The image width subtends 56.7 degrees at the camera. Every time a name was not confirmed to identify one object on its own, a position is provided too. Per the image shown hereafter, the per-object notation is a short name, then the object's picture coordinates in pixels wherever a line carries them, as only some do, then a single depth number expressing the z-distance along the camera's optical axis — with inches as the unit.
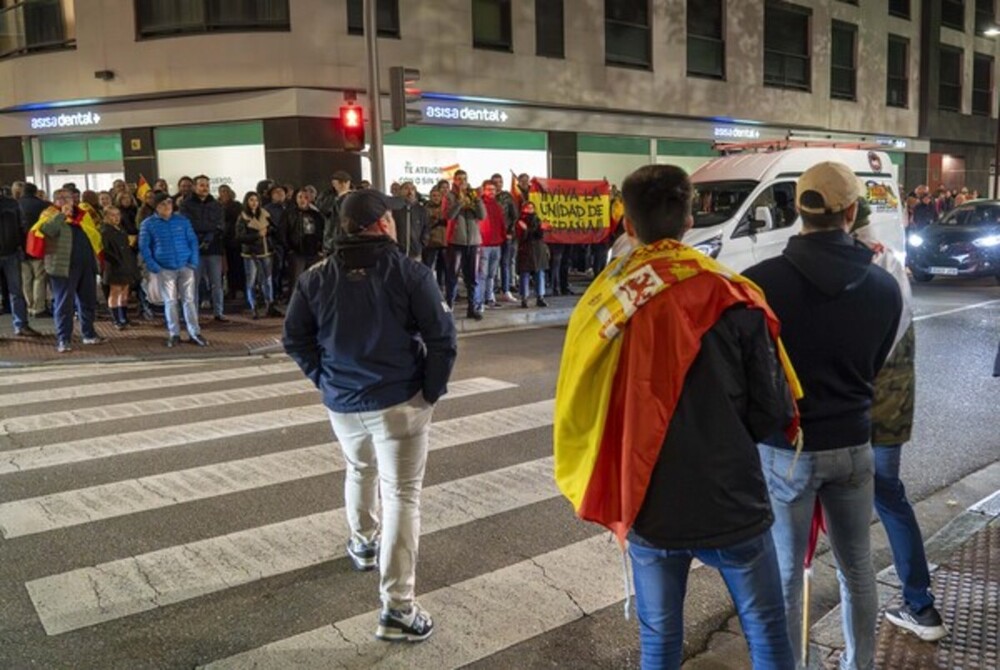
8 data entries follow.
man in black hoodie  118.0
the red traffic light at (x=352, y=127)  561.0
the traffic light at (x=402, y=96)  565.6
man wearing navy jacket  157.2
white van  488.7
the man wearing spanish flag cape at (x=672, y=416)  99.7
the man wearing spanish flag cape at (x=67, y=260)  464.8
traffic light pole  545.6
